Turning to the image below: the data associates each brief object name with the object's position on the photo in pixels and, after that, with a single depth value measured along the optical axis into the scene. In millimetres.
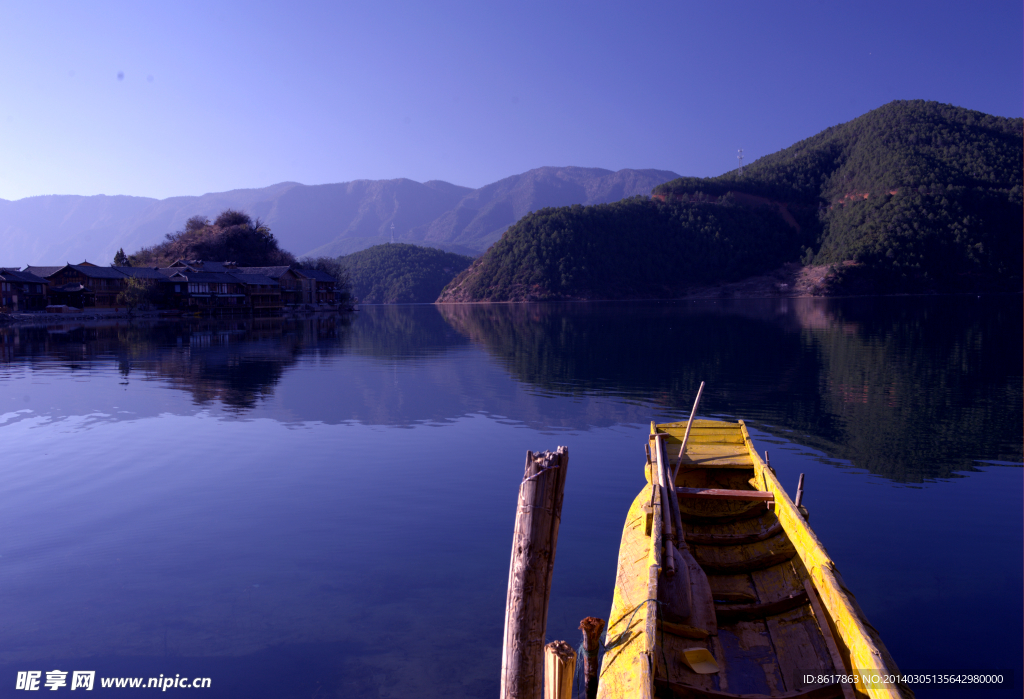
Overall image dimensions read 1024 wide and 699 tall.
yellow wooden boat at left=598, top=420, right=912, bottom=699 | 4395
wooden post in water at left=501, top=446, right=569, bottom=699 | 4293
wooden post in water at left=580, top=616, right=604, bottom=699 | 4680
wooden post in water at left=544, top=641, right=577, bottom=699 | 3857
